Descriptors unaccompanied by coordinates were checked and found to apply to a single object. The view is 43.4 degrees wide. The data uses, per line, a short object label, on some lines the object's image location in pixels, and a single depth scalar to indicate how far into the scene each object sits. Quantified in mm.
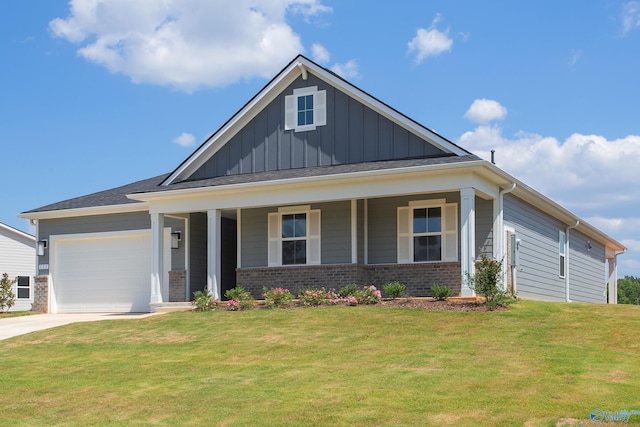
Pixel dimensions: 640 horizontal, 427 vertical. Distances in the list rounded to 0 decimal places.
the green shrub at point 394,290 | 19188
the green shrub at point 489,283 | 17016
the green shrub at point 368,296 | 18625
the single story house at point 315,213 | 19984
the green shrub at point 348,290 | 19588
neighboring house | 34906
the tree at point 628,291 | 55012
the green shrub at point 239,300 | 19547
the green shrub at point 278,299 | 19359
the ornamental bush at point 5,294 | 28547
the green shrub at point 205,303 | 20203
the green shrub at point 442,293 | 18172
